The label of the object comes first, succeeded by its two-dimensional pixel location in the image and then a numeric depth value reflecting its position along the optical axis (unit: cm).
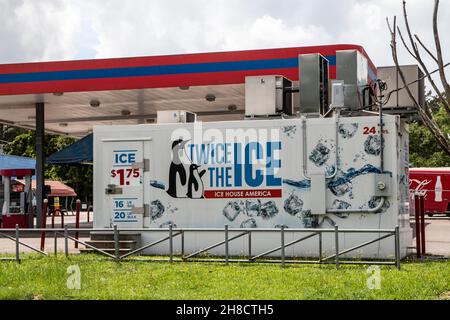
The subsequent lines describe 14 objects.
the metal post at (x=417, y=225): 1602
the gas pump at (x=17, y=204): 2878
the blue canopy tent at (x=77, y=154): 2569
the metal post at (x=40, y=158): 2783
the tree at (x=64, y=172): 7200
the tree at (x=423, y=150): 5775
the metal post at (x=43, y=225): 1731
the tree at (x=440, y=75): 853
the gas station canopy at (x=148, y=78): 2377
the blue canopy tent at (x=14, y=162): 5115
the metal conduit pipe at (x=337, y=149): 1574
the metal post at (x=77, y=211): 1800
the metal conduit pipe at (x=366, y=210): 1541
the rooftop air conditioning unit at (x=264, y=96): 1688
